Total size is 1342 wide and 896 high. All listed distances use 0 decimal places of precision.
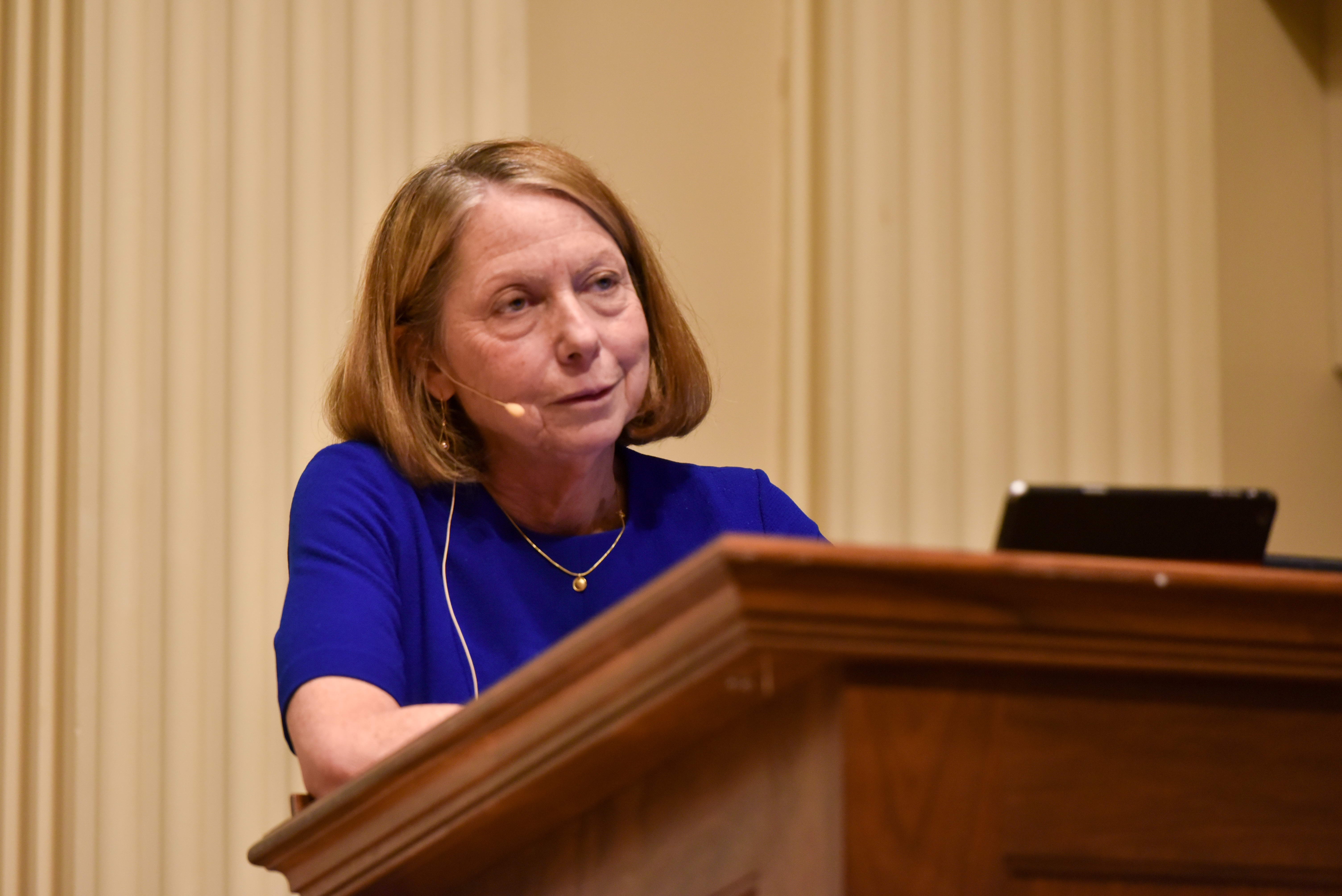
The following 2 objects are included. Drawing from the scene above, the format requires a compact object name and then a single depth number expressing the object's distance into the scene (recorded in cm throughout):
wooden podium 313
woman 449
